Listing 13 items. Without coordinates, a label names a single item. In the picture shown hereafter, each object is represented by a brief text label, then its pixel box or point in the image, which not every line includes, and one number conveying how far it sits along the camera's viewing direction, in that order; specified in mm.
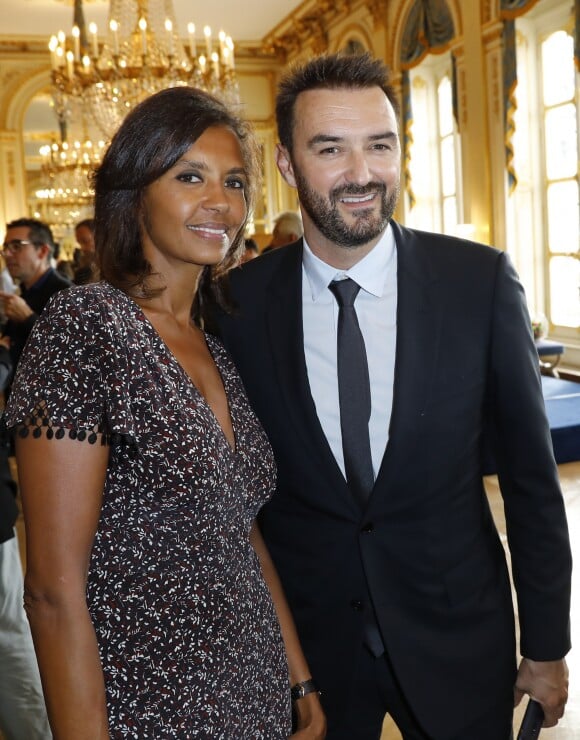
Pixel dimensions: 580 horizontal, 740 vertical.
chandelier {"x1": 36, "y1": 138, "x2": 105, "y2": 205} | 7520
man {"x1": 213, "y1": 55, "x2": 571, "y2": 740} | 1762
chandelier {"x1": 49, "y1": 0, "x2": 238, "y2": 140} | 6223
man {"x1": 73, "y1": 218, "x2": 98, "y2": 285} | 6252
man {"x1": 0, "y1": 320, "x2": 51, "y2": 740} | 2512
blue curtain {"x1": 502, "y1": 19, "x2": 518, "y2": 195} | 8172
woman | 1290
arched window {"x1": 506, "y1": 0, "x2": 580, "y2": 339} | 8203
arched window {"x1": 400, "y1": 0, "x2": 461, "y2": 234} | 9906
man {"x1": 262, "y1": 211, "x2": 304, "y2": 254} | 6004
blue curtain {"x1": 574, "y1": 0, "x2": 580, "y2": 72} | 7020
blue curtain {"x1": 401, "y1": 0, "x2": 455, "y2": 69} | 9305
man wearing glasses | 4551
